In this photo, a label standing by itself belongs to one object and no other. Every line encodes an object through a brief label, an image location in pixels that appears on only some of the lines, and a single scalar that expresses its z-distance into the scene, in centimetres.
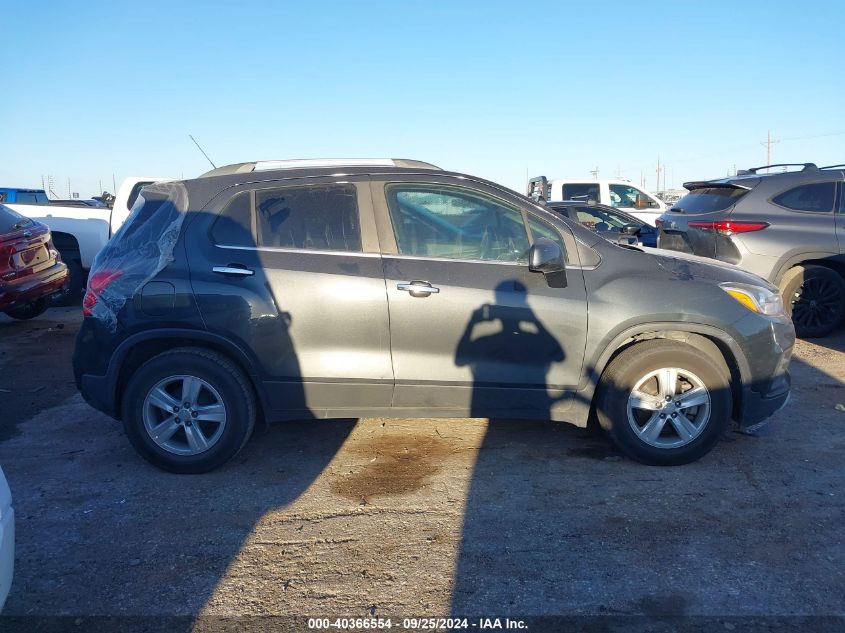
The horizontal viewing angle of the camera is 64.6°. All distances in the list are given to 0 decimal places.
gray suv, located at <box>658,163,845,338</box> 715
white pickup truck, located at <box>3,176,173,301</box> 1045
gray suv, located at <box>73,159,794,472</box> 405
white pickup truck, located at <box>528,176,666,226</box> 1405
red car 753
